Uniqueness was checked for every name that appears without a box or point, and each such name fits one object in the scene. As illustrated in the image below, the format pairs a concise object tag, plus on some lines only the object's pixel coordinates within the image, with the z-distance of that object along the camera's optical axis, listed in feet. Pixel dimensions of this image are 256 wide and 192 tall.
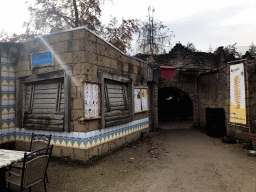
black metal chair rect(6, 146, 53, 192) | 8.58
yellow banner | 21.25
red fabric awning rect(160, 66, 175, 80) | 31.12
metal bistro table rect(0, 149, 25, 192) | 8.73
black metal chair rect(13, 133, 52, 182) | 12.46
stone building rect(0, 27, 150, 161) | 15.14
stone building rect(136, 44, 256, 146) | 20.82
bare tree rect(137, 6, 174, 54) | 54.75
